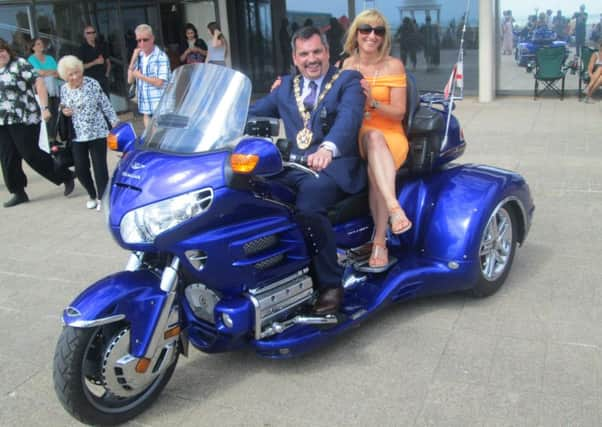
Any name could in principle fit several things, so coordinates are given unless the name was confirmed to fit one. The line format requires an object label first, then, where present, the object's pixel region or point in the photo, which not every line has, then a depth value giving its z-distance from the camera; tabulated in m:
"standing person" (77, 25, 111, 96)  11.54
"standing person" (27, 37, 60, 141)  10.43
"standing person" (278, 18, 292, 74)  17.02
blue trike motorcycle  2.92
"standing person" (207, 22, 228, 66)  12.40
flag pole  4.38
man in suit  3.50
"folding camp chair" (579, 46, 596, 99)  12.86
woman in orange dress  3.85
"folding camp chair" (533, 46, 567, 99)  12.75
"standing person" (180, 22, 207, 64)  13.21
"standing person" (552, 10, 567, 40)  14.24
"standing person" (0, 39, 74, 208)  7.31
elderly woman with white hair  6.95
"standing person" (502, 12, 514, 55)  14.34
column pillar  13.46
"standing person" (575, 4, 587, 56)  13.82
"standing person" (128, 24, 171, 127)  7.48
